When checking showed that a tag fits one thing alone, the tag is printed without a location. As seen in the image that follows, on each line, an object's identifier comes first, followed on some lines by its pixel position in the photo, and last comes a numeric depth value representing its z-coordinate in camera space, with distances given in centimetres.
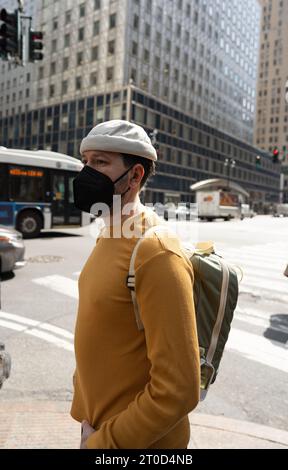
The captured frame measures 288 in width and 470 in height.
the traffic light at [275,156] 3294
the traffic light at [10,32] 1018
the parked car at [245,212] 4902
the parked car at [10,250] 847
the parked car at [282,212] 5818
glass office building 5050
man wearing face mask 131
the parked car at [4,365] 246
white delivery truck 4250
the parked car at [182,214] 4039
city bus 1454
